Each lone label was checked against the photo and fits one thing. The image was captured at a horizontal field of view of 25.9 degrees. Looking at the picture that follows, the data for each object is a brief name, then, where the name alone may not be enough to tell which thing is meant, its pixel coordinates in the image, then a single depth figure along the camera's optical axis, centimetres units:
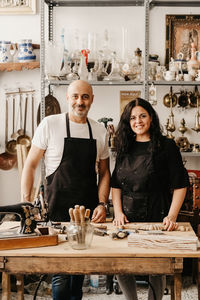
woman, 274
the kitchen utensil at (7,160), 440
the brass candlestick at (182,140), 419
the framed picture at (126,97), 435
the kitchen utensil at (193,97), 425
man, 293
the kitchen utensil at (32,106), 439
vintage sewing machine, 224
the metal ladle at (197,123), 421
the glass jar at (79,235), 212
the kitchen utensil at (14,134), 439
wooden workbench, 208
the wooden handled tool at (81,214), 215
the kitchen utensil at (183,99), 428
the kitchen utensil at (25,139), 437
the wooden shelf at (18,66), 408
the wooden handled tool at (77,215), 216
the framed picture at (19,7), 426
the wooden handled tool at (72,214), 216
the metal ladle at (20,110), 439
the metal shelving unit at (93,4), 394
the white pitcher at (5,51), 410
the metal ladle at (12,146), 439
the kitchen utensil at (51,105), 424
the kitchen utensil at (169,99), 429
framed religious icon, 424
